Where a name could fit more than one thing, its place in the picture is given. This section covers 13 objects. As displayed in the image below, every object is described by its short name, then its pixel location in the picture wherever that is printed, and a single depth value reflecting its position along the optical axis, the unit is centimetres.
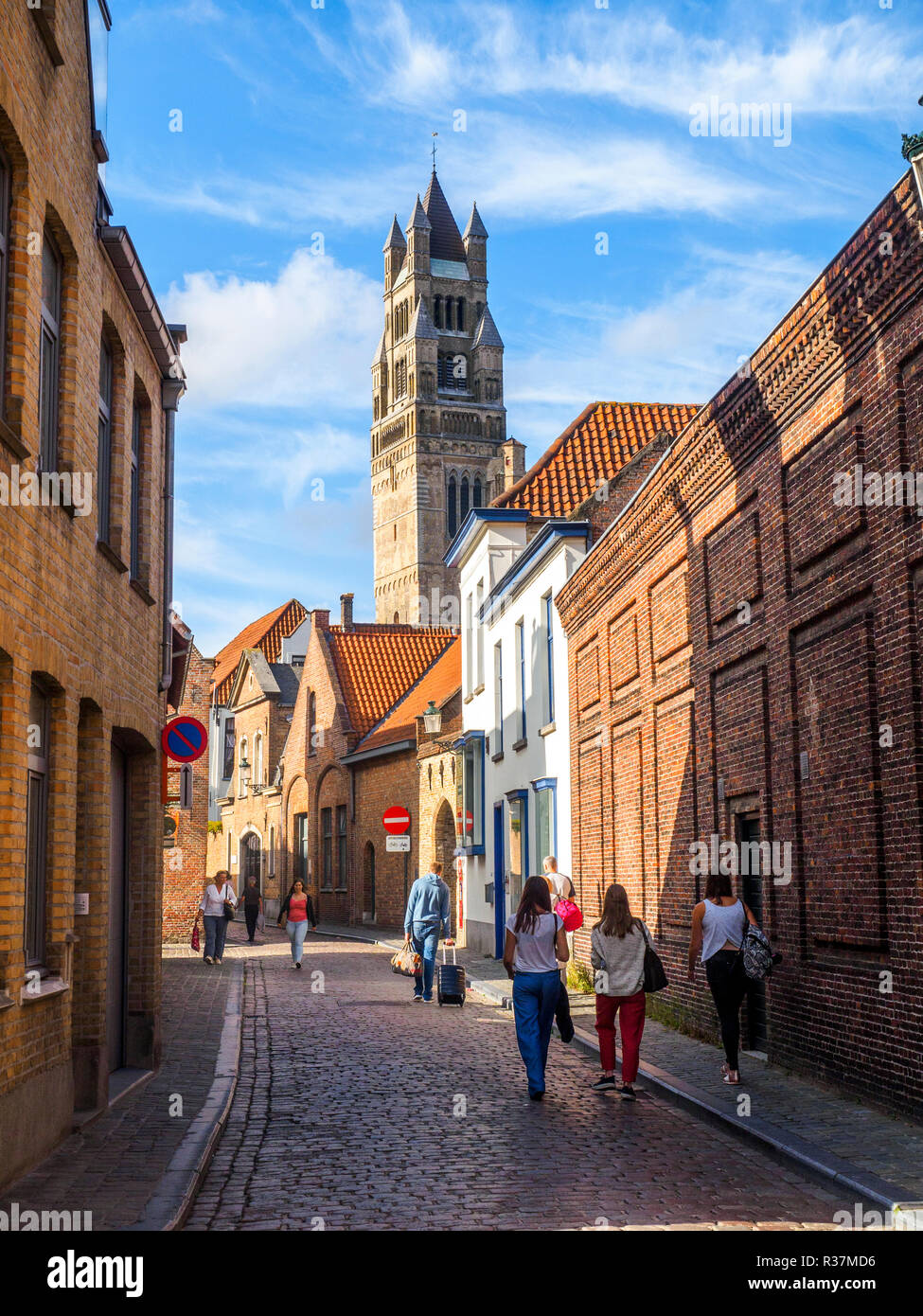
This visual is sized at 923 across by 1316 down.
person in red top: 2384
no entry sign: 2883
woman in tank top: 1095
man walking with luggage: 1814
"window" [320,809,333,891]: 4262
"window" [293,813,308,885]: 4522
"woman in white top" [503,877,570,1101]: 1102
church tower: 11406
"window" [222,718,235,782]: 5566
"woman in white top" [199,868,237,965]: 2489
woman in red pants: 1107
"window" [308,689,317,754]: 4399
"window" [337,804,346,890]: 4147
